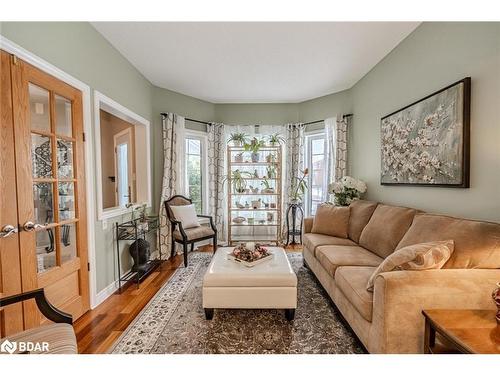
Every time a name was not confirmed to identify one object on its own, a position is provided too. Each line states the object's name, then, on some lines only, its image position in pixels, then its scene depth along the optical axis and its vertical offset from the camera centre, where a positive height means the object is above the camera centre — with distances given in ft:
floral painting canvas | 5.90 +1.12
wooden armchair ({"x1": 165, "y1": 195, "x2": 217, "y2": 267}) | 10.87 -2.65
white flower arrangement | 10.83 -0.60
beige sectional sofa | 4.23 -2.17
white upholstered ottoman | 6.35 -3.12
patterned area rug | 5.49 -4.05
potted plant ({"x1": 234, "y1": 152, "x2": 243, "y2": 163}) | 14.23 +1.24
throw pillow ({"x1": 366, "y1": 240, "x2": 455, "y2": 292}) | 4.58 -1.64
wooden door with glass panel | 5.14 -0.24
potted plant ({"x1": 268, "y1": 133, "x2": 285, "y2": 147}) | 13.93 +2.42
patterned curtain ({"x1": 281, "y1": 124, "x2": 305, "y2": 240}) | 14.42 +1.30
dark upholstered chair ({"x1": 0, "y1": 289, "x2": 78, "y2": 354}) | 3.70 -2.64
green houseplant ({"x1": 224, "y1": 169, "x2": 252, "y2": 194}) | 14.24 -0.12
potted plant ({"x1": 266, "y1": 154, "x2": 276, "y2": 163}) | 14.14 +1.21
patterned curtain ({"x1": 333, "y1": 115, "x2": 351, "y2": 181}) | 12.49 +1.76
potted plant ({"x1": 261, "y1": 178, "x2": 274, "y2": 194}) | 14.38 -0.70
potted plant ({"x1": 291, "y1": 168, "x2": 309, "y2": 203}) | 14.28 -0.66
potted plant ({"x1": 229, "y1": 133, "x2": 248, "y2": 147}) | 14.05 +2.44
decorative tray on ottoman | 7.23 -2.52
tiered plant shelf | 14.25 -1.01
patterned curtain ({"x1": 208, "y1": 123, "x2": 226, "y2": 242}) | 14.35 +0.39
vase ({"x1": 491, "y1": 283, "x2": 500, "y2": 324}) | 3.67 -1.97
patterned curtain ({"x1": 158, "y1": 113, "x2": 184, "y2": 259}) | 12.12 +0.74
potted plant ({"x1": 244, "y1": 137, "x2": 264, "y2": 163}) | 13.78 +1.85
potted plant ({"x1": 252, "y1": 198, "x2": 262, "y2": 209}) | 14.37 -1.63
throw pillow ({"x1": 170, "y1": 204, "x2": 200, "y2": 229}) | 11.75 -1.91
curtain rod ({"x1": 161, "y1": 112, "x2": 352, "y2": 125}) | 13.64 +3.44
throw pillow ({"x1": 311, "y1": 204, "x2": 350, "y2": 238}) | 9.84 -1.92
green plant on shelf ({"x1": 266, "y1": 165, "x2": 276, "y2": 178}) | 14.29 +0.42
